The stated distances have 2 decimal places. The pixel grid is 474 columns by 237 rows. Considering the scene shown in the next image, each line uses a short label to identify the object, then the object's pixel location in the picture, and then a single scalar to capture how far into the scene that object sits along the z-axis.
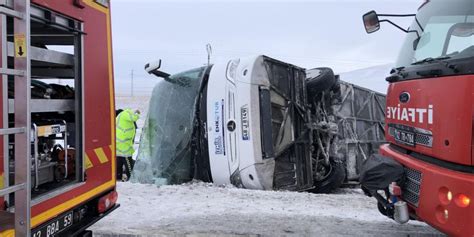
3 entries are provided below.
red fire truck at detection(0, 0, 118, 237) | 2.25
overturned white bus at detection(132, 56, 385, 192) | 6.41
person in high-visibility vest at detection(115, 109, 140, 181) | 8.84
